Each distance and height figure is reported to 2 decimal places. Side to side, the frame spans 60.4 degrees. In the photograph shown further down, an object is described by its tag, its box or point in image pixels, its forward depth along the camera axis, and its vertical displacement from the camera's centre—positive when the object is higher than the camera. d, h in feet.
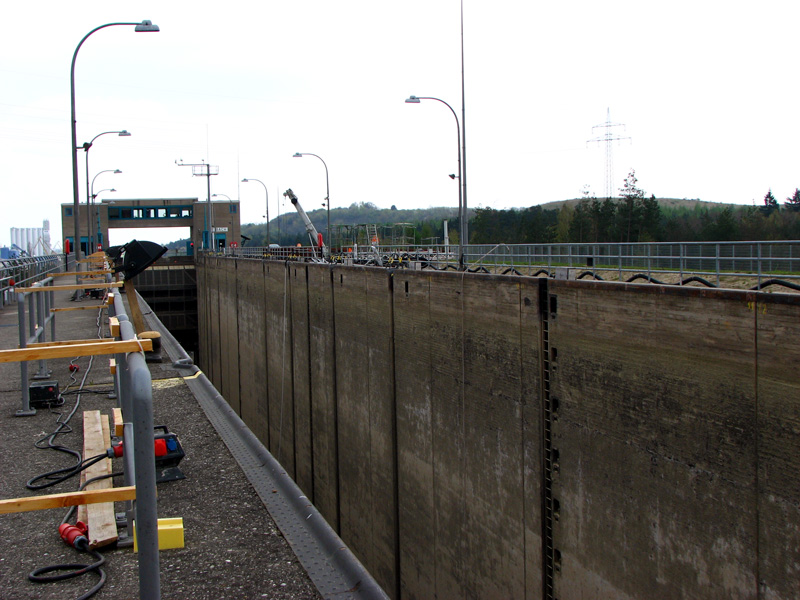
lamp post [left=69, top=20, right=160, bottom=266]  78.07 +11.46
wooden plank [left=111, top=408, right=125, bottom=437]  18.93 -4.77
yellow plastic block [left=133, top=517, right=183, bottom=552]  16.85 -6.69
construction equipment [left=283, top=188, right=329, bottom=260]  165.49 +10.70
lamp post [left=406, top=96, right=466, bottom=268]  66.88 +12.07
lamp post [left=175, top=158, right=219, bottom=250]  174.28 +17.57
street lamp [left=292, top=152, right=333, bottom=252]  153.15 +14.55
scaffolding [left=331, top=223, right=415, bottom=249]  120.35 +5.55
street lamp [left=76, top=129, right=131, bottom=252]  84.32 +19.11
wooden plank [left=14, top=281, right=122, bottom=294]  28.10 -0.98
